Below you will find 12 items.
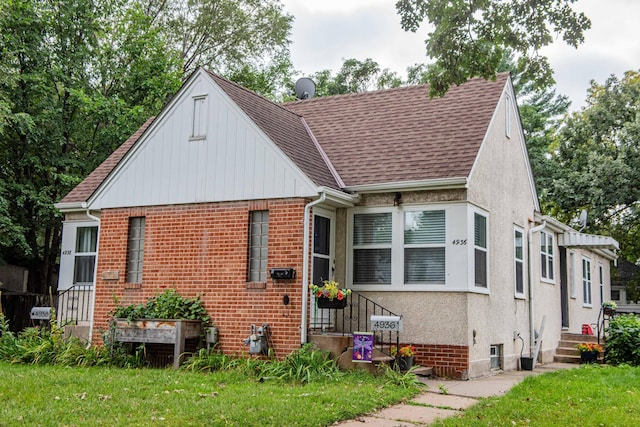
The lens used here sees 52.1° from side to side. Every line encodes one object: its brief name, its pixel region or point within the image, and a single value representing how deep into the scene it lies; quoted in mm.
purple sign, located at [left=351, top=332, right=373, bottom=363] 10492
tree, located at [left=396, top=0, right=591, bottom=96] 9805
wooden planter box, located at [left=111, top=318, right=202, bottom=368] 11469
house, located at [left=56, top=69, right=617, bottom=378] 11703
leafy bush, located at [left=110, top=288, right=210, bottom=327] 12172
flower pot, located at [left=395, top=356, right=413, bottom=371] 11133
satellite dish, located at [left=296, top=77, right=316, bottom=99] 18375
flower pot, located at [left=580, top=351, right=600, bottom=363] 15422
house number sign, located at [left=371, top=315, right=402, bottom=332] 10562
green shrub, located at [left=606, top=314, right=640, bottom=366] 14789
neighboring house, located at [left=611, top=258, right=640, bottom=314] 36562
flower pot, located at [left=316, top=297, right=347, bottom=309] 11227
